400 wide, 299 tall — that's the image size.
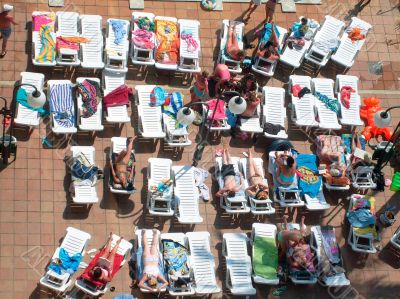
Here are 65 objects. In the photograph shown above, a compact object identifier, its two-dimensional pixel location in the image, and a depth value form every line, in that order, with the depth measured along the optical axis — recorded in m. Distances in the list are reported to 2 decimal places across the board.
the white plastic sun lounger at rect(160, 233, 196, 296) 21.09
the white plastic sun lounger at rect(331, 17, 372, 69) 25.95
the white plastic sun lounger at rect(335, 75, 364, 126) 24.86
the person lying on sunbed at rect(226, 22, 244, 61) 24.77
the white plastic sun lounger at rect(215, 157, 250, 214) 22.66
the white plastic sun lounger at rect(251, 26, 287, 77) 25.12
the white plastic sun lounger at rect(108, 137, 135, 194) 22.78
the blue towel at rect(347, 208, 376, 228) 23.12
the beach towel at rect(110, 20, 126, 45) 24.38
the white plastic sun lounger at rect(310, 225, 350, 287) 22.19
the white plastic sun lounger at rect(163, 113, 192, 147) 23.19
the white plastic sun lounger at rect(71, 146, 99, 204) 21.80
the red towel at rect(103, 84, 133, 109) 23.34
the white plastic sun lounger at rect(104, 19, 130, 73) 24.02
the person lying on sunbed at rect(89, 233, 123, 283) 20.38
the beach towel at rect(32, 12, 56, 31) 24.02
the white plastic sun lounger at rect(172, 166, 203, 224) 22.27
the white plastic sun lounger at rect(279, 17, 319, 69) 25.47
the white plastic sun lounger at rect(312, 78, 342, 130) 24.66
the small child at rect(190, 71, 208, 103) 23.61
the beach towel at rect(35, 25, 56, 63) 23.61
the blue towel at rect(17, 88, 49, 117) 22.64
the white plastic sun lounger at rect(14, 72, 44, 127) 22.48
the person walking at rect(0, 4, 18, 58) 23.08
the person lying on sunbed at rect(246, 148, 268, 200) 22.89
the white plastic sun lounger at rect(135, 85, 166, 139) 23.22
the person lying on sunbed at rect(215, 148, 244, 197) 22.69
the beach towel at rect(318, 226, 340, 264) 22.47
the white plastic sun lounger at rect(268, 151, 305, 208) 23.16
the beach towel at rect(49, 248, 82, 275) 20.67
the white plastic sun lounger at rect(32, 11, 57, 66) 23.52
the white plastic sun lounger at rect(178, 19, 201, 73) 24.58
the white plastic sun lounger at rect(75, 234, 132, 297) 20.53
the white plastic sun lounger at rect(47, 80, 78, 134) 22.62
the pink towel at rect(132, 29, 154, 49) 24.33
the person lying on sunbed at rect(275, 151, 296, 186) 22.89
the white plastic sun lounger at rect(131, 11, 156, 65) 24.34
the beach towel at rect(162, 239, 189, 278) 21.30
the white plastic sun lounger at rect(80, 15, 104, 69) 23.86
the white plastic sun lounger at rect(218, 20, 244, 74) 24.98
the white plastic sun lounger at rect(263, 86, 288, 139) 24.25
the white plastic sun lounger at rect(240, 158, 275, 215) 22.81
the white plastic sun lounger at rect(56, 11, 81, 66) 23.70
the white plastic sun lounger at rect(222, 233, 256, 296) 21.52
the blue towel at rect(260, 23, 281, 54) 25.44
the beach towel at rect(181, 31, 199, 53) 24.69
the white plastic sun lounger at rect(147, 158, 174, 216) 22.23
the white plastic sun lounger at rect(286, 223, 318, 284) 21.97
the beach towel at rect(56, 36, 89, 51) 23.78
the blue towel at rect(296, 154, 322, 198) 23.45
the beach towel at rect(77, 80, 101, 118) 23.08
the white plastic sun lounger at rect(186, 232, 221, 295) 21.38
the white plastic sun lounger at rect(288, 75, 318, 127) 24.53
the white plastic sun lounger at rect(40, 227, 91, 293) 20.53
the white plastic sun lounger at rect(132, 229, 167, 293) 21.14
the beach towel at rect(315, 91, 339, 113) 24.98
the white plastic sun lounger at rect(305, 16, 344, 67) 25.75
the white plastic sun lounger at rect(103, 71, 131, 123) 23.16
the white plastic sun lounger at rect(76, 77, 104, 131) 22.84
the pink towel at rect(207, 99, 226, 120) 23.78
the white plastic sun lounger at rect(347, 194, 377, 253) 22.97
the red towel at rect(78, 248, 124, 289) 20.52
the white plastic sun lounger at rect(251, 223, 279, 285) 21.75
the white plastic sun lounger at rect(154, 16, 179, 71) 24.33
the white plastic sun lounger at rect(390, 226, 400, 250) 23.22
